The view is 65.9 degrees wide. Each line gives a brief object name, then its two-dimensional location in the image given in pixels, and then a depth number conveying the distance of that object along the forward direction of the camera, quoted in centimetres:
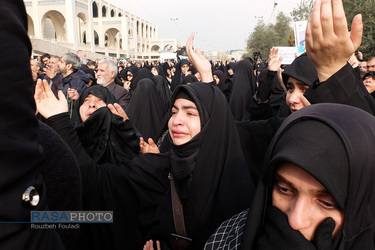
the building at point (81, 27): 3556
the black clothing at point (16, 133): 54
